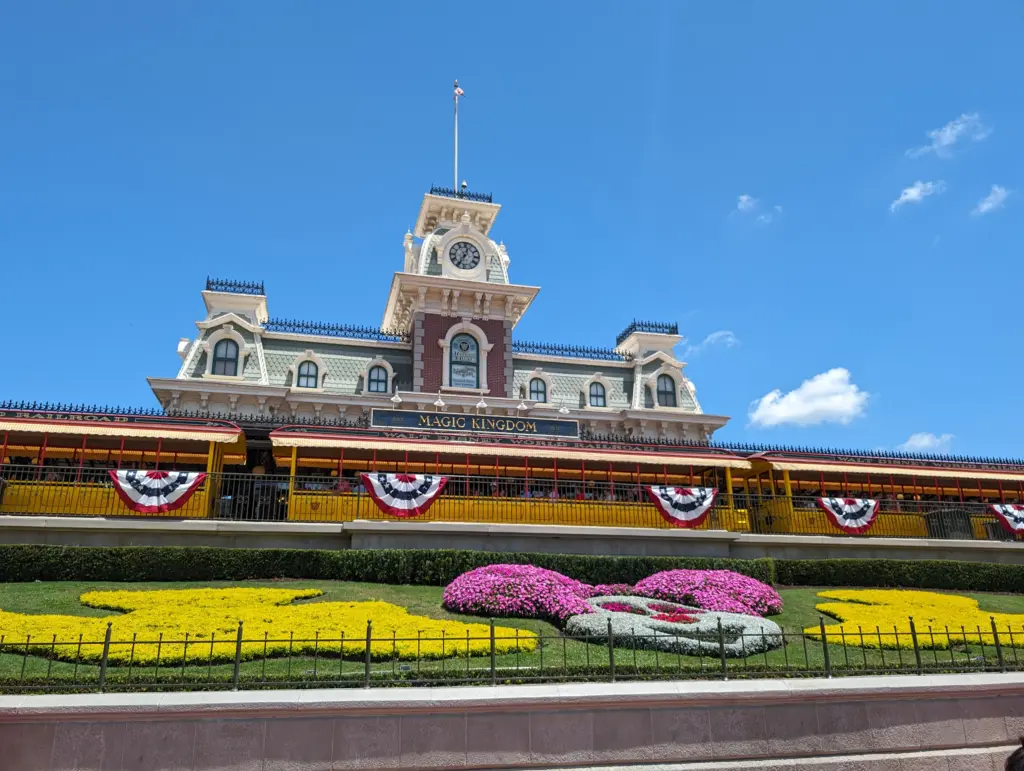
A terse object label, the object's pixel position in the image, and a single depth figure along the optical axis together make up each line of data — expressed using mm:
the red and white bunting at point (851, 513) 22031
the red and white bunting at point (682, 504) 20562
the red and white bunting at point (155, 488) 17672
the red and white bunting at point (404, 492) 18766
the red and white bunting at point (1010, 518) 23281
